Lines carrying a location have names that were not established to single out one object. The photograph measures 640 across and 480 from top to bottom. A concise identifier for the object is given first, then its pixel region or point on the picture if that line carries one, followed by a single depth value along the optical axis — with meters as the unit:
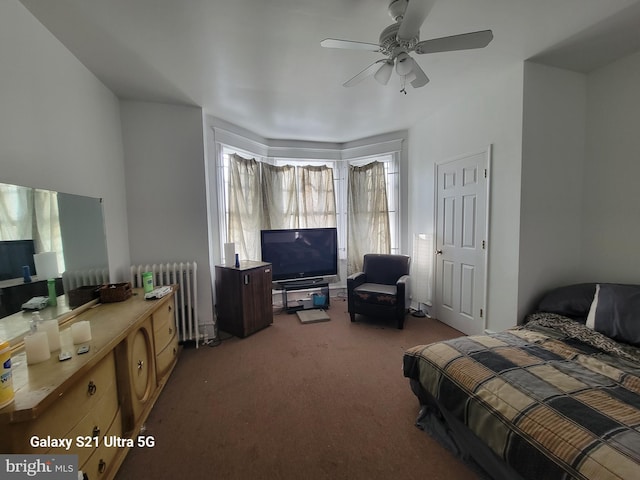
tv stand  3.72
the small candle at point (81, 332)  1.28
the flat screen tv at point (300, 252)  3.63
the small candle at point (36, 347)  1.08
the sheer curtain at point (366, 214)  4.08
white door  2.65
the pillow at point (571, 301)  2.03
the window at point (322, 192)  4.00
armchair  3.11
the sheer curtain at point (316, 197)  4.16
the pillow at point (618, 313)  1.71
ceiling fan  1.37
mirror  1.17
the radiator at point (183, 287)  2.58
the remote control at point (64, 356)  1.12
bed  0.98
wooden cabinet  2.85
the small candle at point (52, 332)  1.17
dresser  0.88
